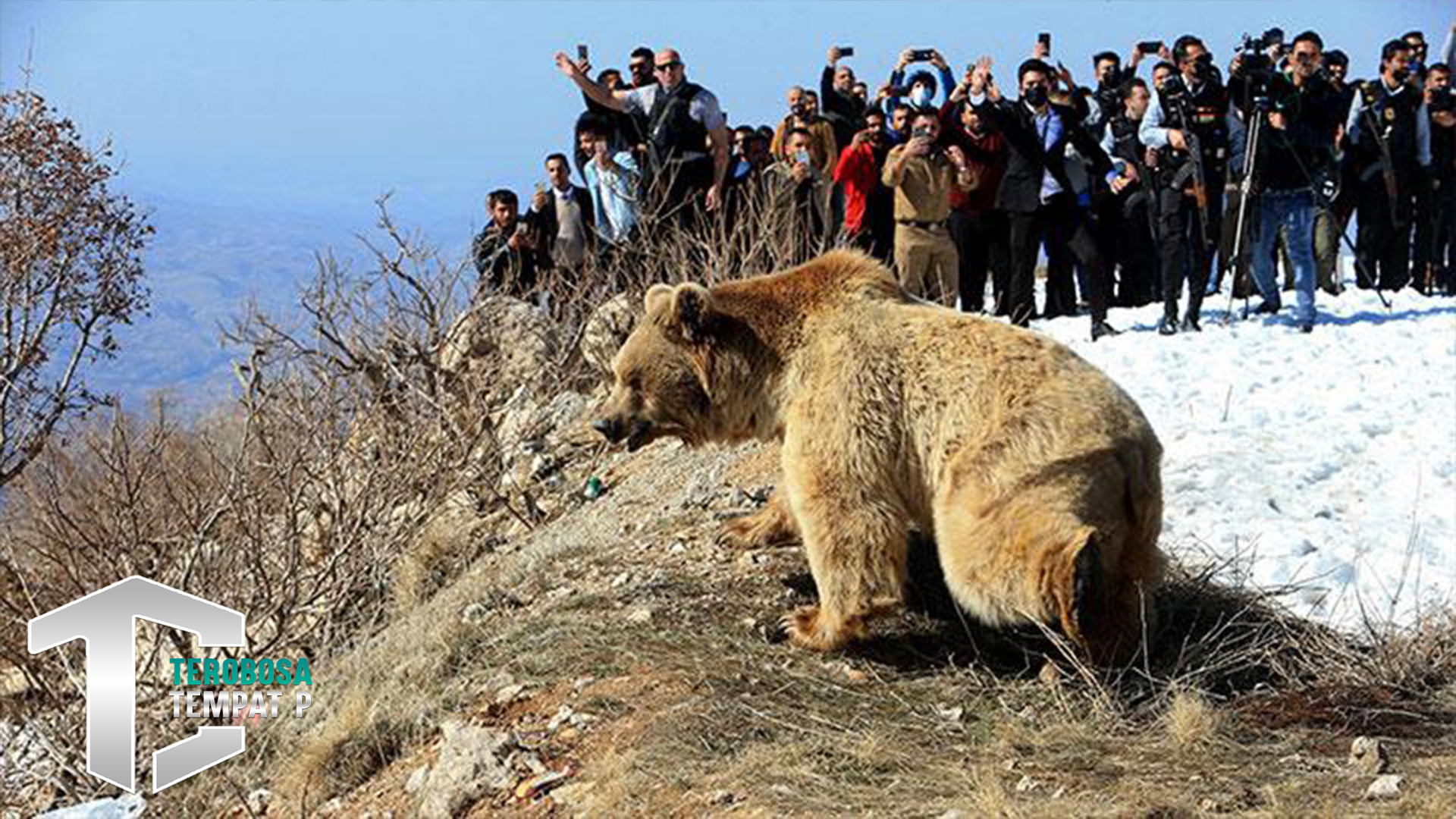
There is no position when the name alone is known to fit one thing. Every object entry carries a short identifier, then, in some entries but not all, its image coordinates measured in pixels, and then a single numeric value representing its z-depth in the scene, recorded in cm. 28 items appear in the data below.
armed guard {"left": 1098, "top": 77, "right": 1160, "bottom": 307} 1552
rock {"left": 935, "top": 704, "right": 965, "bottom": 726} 614
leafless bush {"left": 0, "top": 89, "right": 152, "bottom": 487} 2219
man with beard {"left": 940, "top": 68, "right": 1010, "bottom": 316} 1402
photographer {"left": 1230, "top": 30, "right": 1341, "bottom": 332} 1538
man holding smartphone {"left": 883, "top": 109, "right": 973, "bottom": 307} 1325
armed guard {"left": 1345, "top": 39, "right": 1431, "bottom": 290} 1698
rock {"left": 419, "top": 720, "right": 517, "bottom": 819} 591
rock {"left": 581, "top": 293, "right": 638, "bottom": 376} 1372
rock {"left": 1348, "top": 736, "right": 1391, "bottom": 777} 557
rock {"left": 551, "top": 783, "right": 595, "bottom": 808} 562
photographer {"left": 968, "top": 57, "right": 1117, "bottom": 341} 1420
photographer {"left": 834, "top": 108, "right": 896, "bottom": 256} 1400
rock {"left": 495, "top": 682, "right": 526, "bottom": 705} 652
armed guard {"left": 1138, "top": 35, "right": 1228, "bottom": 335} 1509
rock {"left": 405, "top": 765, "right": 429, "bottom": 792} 621
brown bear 611
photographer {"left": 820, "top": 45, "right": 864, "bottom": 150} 1547
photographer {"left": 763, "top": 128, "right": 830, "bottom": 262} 1414
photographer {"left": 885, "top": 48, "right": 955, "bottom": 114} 1482
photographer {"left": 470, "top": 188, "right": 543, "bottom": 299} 1439
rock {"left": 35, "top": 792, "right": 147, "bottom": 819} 755
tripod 1521
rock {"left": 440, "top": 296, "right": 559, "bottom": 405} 1327
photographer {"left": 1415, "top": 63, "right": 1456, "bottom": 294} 1717
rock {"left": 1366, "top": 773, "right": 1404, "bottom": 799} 521
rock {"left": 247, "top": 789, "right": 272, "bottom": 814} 683
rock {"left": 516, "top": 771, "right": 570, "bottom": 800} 577
